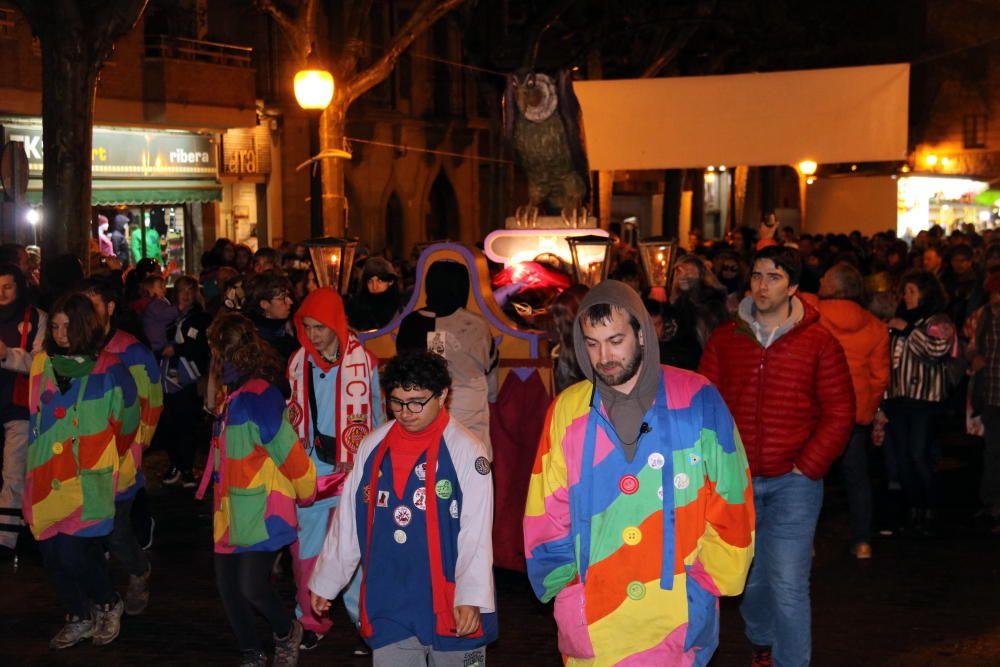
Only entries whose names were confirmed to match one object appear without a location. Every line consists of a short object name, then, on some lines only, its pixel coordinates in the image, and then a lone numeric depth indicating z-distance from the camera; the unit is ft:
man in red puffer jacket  19.69
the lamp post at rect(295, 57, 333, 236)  55.11
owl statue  39.83
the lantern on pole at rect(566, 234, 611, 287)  32.32
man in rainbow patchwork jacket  13.62
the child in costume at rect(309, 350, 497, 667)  16.21
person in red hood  22.71
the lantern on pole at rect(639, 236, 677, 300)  35.22
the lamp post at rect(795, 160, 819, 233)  108.55
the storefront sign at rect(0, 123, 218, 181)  66.85
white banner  48.85
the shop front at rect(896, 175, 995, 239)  112.57
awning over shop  72.49
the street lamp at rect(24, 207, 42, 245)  65.16
